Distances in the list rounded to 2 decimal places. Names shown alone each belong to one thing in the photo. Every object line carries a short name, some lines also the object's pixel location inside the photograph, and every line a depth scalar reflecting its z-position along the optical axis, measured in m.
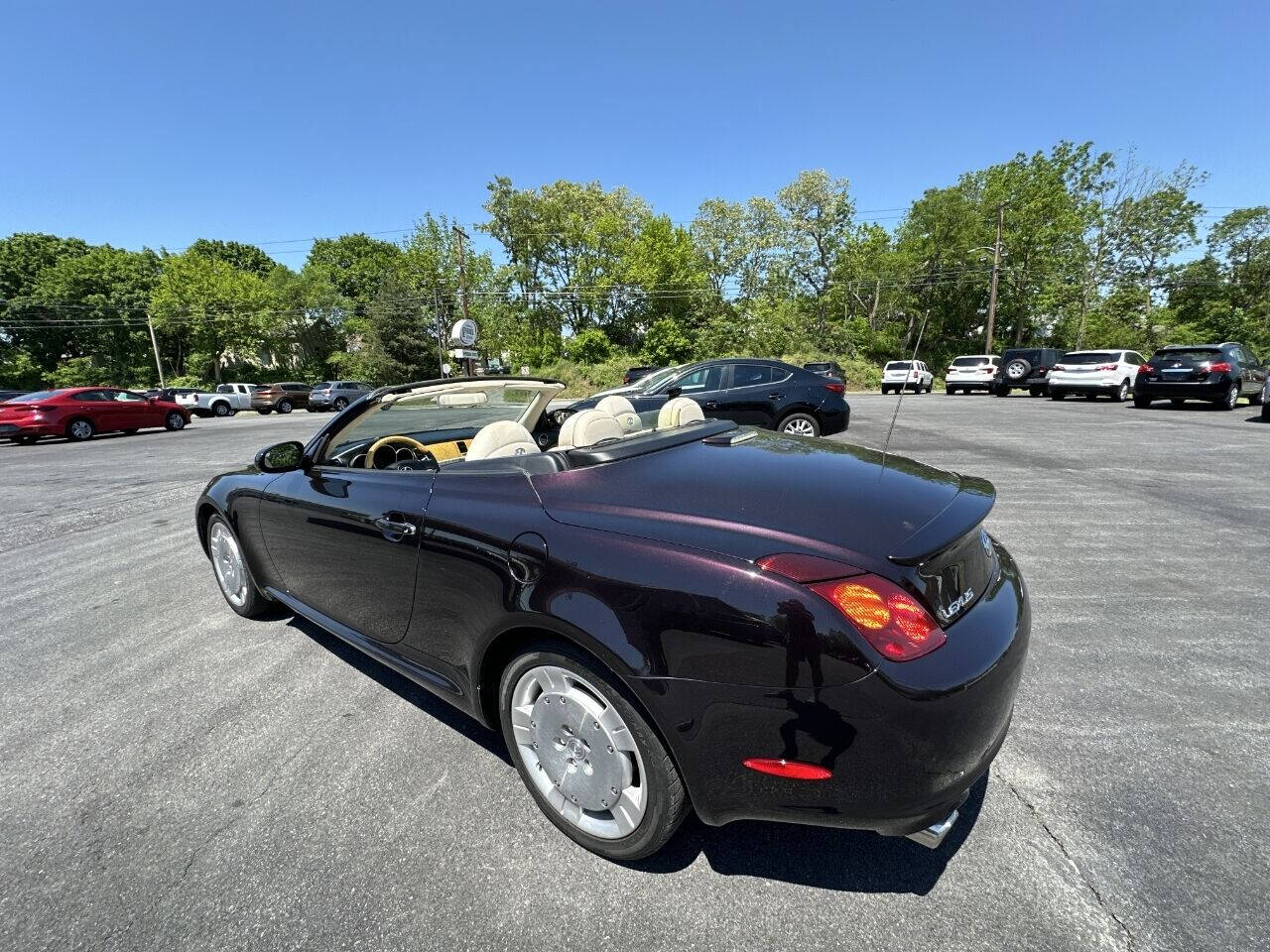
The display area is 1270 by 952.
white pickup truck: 27.75
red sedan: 14.48
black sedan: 9.03
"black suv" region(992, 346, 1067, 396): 21.50
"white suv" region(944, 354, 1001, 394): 25.17
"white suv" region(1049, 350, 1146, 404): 17.55
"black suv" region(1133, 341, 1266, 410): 13.56
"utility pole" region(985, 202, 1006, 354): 31.17
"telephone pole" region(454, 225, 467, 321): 28.88
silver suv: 28.81
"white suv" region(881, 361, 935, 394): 26.78
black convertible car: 1.35
